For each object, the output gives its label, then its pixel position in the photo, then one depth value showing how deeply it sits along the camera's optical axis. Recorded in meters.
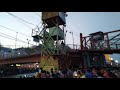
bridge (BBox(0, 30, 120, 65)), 11.43
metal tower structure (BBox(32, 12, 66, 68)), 15.09
